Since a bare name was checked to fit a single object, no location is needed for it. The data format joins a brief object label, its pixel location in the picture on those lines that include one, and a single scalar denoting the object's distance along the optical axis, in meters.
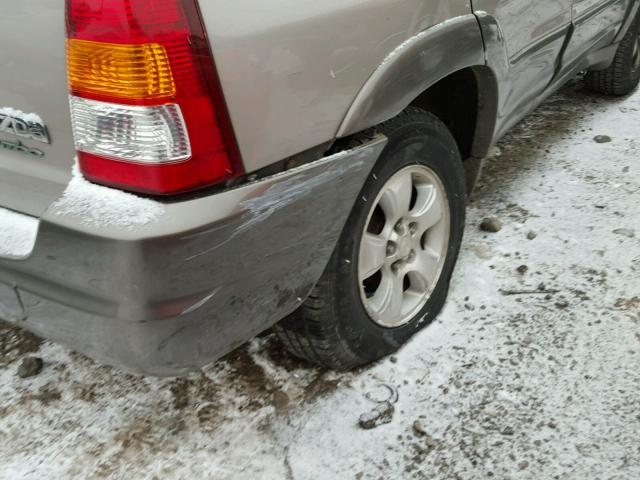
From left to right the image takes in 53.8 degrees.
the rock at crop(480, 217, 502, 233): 2.73
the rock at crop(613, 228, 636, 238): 2.64
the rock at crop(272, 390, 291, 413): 1.98
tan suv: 1.25
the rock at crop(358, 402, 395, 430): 1.90
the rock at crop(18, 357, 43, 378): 2.13
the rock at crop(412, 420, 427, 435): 1.86
